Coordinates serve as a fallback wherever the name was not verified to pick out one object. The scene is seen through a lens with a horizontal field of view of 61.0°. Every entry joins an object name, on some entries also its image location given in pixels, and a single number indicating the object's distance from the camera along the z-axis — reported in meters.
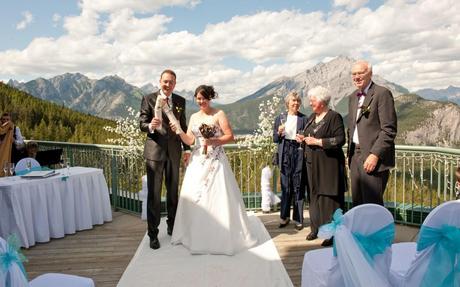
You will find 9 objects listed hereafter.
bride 4.77
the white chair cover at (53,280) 2.14
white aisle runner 3.96
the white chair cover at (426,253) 2.06
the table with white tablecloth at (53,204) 5.18
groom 4.86
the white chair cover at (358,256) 2.02
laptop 7.24
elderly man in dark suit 3.98
